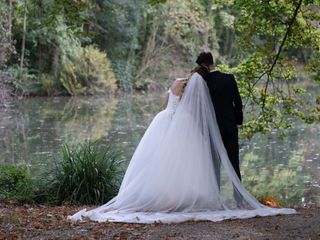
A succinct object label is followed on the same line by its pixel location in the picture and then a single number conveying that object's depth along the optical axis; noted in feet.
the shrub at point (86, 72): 122.31
